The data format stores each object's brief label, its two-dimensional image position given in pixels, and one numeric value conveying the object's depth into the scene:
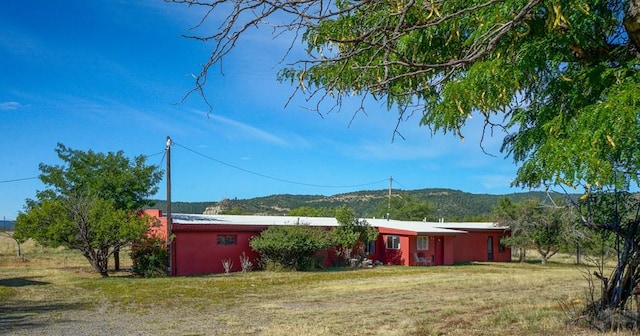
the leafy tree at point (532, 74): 4.87
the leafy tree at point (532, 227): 37.44
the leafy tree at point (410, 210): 74.38
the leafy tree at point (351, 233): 33.97
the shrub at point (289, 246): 30.36
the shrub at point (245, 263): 30.00
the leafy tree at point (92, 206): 25.47
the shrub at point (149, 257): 26.91
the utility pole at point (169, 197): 27.14
